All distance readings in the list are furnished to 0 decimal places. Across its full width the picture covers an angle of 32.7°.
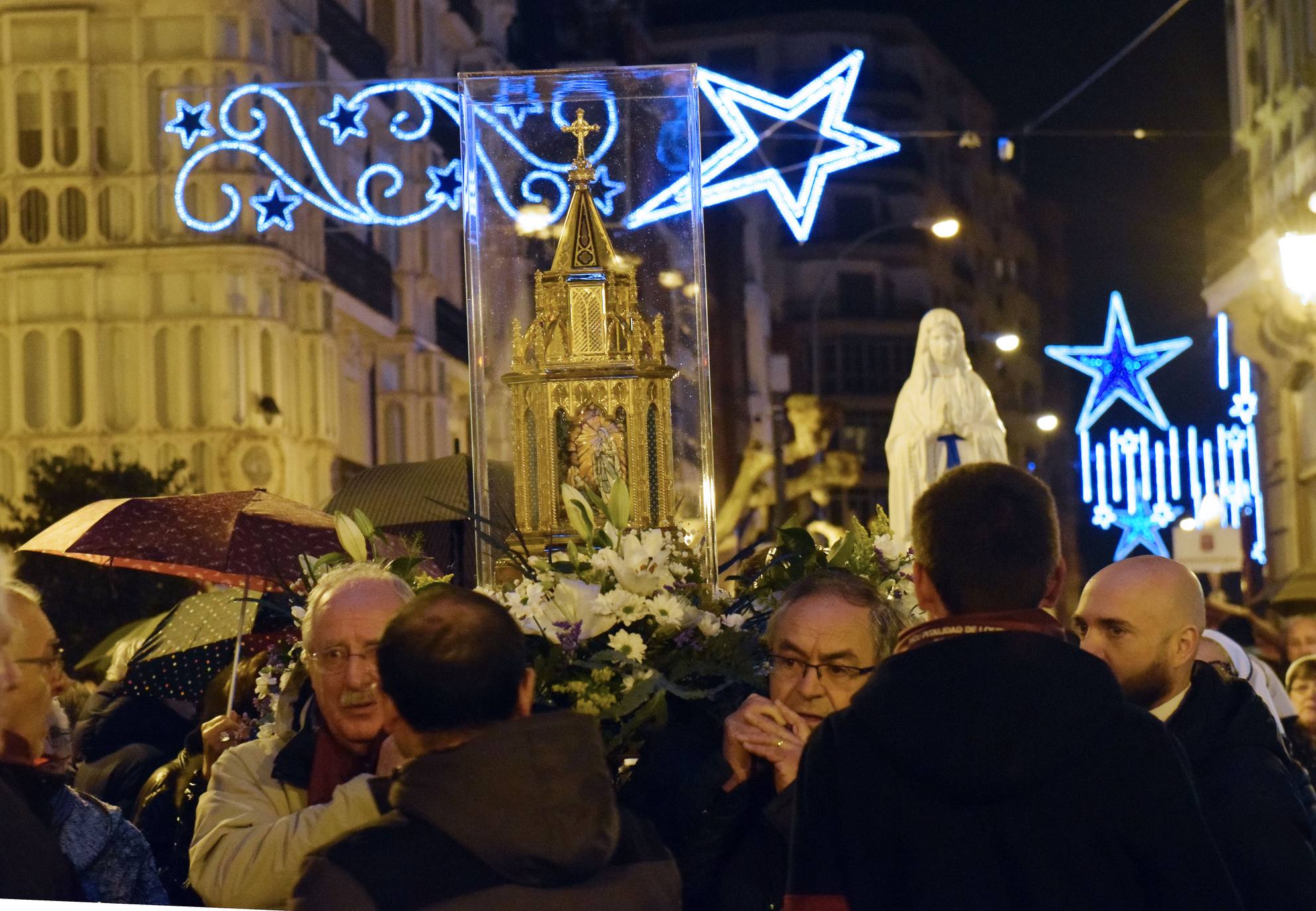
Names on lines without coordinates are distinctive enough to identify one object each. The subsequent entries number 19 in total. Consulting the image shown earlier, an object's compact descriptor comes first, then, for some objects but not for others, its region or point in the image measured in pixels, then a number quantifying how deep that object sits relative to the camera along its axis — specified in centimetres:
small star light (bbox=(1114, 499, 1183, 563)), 3544
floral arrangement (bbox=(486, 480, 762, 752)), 494
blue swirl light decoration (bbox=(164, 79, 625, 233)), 1281
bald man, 430
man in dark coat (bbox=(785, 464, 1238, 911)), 348
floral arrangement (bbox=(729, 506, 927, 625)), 540
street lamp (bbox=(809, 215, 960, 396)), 2900
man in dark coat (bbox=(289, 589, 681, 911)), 336
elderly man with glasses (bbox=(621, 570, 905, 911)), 438
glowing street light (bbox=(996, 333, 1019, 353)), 4000
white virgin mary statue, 1511
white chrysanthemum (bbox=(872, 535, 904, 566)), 558
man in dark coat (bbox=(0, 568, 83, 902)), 383
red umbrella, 761
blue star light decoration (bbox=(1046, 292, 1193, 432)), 3362
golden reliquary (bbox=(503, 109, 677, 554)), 773
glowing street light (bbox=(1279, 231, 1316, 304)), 1872
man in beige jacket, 414
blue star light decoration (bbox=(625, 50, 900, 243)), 1156
